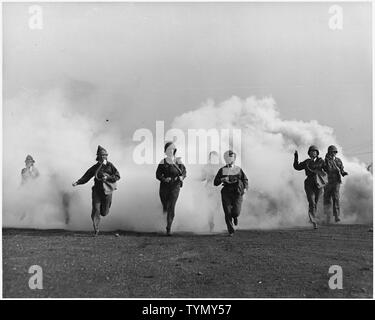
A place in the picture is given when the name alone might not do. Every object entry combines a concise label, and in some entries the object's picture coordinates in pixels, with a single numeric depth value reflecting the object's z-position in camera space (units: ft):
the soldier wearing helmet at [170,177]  35.83
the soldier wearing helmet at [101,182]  35.60
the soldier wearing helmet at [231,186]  35.50
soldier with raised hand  37.47
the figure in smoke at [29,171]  36.88
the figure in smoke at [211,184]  37.66
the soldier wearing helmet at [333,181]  38.29
